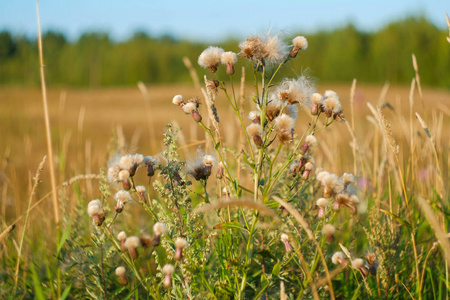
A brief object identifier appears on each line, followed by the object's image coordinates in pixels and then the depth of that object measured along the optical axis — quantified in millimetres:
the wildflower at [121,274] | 929
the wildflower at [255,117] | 1011
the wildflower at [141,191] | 981
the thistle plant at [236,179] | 959
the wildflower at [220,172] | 1022
